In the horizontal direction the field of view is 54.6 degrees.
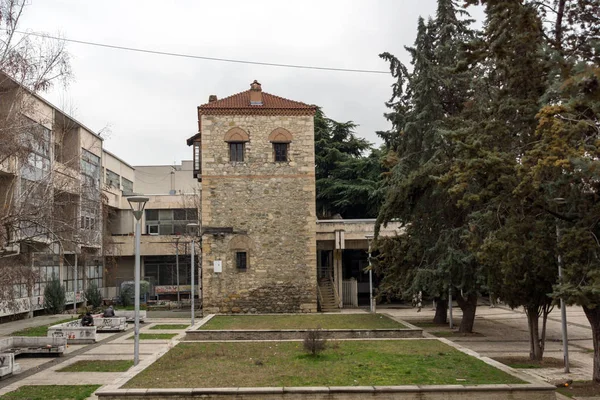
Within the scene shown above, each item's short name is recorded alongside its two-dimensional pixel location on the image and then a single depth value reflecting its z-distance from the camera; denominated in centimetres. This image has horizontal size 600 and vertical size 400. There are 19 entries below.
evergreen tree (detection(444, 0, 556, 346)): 1088
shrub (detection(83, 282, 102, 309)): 3394
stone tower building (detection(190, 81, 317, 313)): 2795
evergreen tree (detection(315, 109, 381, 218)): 3959
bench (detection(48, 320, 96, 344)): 1961
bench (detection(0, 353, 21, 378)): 1307
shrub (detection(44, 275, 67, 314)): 3172
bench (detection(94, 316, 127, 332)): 2337
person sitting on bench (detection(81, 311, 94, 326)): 2162
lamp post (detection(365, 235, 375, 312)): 2906
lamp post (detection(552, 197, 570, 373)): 1198
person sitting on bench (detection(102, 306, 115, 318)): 2455
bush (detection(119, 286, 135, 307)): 3703
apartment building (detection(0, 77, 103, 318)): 1634
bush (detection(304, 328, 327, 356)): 1358
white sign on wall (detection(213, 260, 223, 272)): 2783
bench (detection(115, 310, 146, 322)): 2742
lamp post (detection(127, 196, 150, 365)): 1384
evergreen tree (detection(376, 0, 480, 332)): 1981
